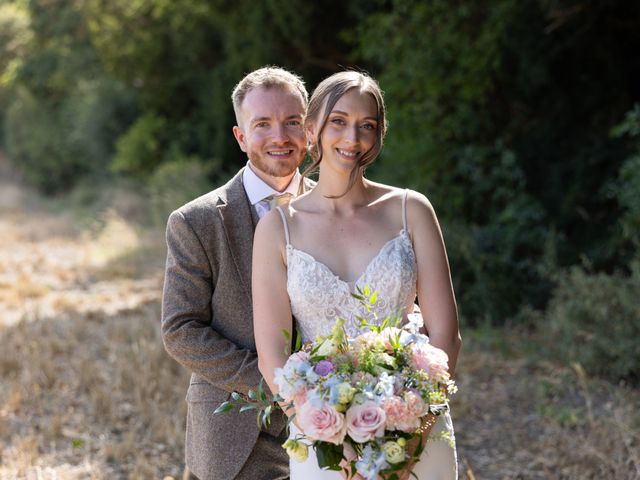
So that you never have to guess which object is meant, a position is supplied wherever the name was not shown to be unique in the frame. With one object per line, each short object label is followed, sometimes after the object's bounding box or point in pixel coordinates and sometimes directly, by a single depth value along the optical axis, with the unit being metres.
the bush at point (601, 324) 6.66
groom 3.25
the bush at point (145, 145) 19.66
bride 2.84
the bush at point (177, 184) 15.83
